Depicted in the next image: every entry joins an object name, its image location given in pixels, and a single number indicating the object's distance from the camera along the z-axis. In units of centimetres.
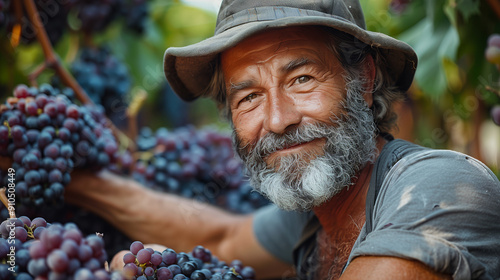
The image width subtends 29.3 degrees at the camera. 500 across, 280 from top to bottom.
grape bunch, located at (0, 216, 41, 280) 79
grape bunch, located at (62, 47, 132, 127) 121
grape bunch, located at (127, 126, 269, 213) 118
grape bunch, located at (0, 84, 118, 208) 96
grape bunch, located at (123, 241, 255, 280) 85
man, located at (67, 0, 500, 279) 84
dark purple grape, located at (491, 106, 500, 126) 103
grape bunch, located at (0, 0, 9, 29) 105
